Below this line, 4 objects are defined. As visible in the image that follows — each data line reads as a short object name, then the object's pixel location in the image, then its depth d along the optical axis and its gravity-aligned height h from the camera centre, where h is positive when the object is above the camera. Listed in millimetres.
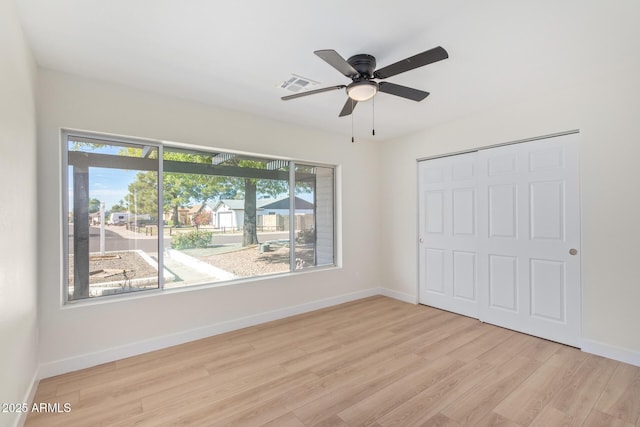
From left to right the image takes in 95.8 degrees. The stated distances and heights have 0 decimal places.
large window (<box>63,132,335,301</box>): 2838 -24
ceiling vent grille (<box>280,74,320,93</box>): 2844 +1329
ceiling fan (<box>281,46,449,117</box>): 1980 +1066
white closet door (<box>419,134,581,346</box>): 3135 -304
